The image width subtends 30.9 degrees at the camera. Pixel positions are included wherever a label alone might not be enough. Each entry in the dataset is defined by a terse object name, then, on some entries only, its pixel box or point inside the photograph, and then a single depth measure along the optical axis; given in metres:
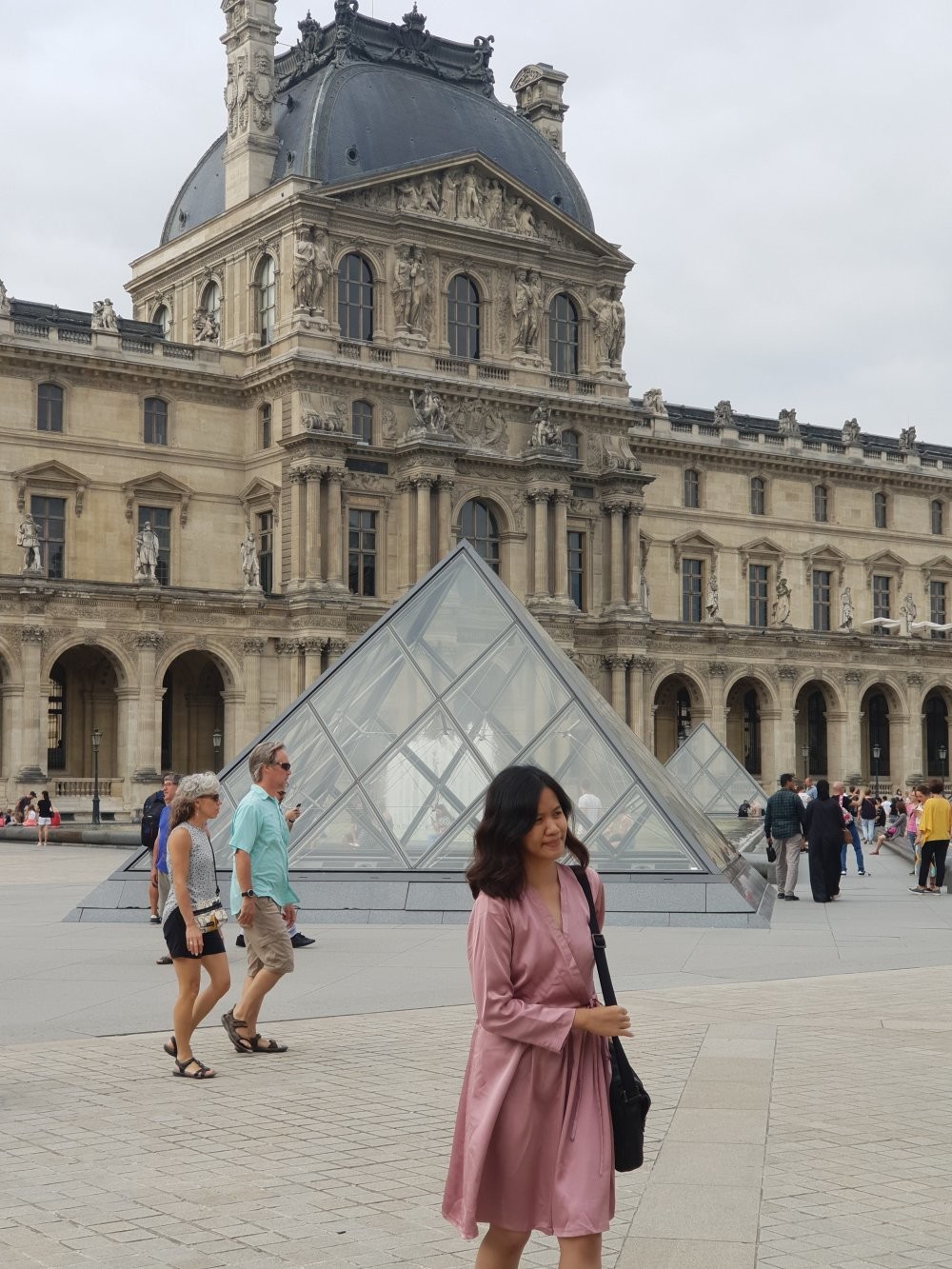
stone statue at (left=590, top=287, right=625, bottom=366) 60.28
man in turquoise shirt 10.47
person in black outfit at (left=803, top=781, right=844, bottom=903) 22.33
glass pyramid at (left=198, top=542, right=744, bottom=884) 19.20
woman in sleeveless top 9.75
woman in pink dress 4.93
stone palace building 51.72
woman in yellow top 22.91
